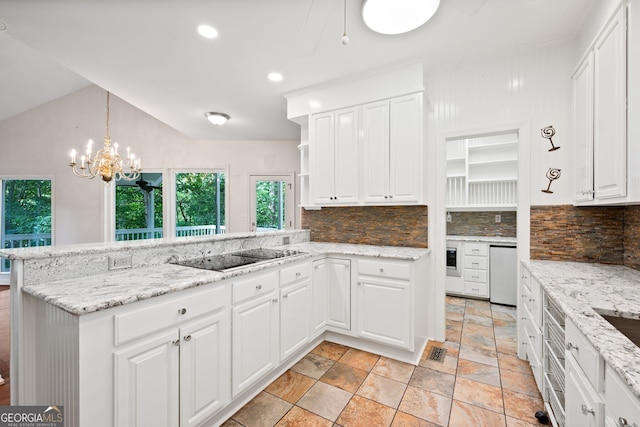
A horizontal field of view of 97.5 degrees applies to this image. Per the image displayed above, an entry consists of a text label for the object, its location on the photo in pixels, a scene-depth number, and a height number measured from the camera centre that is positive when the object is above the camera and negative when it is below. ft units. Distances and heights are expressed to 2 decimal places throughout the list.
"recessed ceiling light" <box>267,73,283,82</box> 9.89 +4.81
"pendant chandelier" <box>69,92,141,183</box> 14.11 +2.42
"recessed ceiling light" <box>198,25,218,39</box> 7.70 +5.04
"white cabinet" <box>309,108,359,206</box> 9.77 +1.97
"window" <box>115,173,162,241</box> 18.89 +0.22
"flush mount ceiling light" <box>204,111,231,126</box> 13.62 +4.59
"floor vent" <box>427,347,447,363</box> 8.09 -4.24
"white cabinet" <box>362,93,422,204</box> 8.68 +1.99
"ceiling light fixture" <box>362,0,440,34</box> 5.65 +4.20
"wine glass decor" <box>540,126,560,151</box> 7.71 +2.18
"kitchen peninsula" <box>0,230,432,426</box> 3.92 -2.11
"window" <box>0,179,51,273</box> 18.02 +0.25
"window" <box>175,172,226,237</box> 18.83 +0.62
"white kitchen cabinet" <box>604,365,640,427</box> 2.41 -1.76
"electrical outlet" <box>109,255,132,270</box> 5.63 -1.04
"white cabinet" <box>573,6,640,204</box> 4.79 +1.86
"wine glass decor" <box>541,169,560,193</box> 7.70 +1.02
